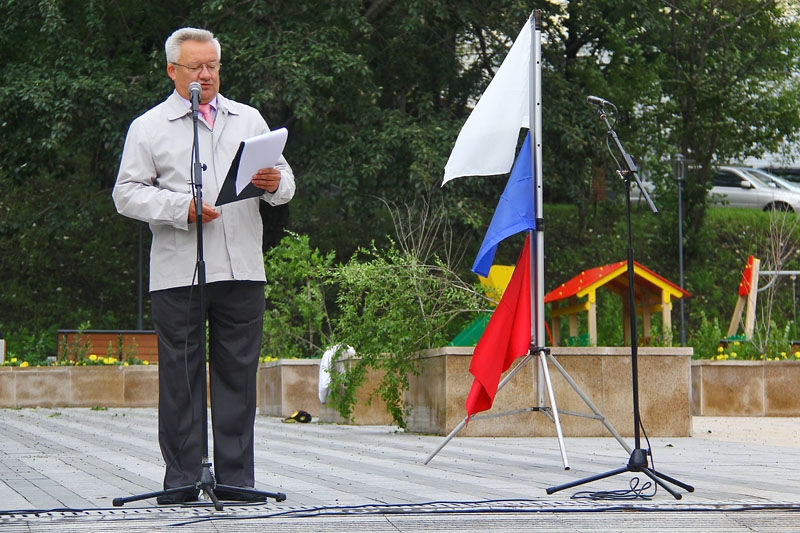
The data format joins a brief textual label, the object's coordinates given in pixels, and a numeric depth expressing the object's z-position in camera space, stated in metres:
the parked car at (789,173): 39.06
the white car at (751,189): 33.75
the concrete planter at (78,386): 18.25
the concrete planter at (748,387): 16.84
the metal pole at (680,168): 25.39
